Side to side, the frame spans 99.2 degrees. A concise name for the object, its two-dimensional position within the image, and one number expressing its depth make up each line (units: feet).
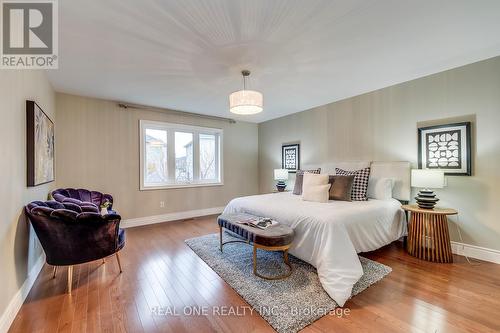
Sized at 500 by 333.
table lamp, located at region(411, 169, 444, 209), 8.34
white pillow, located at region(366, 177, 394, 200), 10.31
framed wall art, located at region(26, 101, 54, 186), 6.88
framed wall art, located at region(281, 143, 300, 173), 16.07
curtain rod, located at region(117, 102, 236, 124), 13.28
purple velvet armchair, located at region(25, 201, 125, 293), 6.23
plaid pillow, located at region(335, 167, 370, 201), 10.32
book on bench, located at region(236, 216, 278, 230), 7.95
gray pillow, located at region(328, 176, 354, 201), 10.21
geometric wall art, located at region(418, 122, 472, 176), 8.71
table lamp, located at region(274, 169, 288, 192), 15.84
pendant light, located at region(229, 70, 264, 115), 8.15
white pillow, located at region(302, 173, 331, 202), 9.96
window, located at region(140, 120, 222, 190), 14.47
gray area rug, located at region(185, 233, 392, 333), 5.39
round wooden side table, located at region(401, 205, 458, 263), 8.24
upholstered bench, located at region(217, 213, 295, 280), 7.03
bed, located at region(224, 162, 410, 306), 6.49
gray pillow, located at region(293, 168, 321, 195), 12.41
